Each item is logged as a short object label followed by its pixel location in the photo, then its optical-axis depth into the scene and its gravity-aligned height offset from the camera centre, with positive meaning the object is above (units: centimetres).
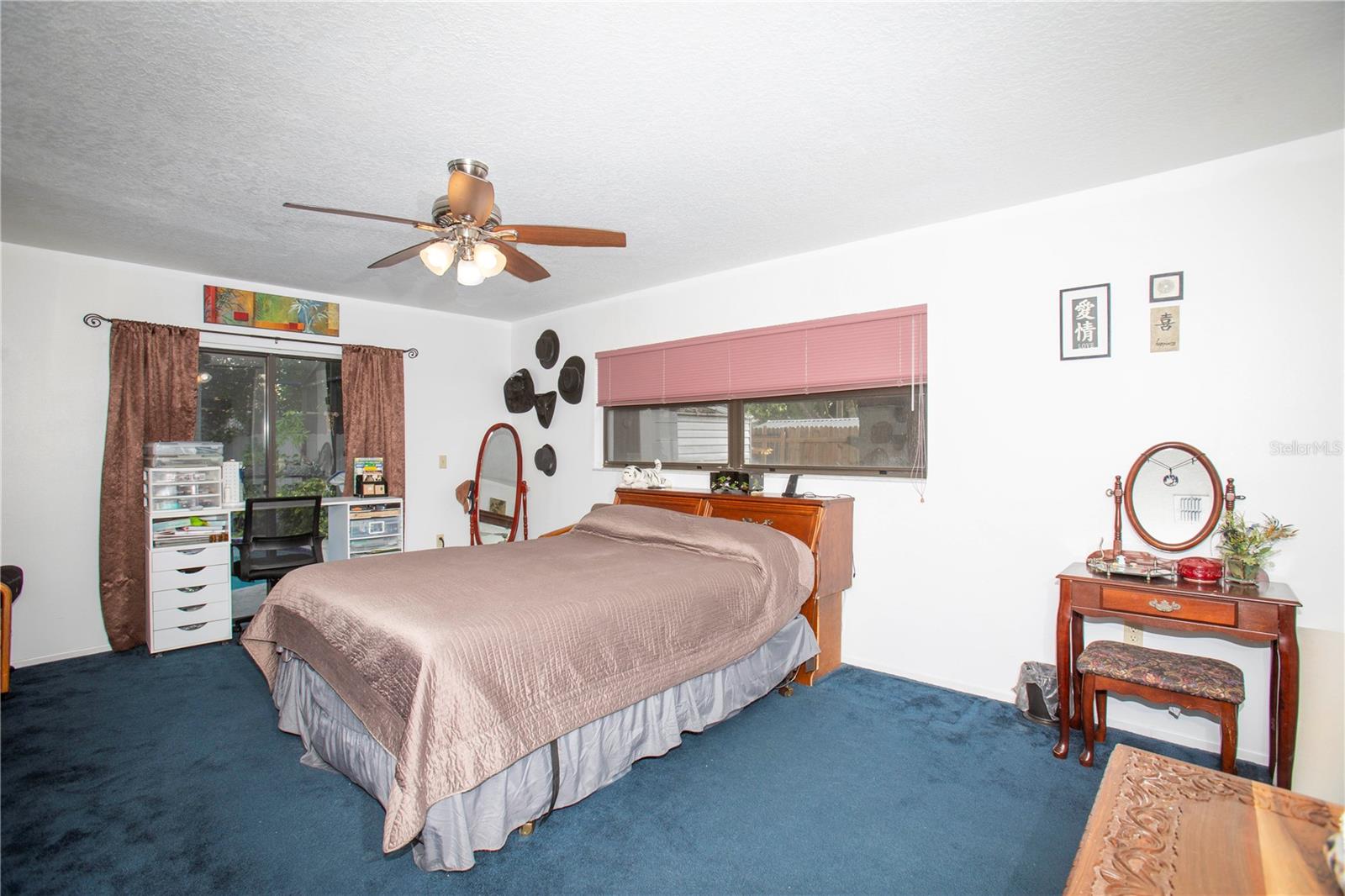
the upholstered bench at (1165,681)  216 -89
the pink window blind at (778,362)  342 +52
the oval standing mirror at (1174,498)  258 -24
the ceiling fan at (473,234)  201 +79
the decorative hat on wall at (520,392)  562 +46
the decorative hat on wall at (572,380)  517 +52
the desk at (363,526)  471 -68
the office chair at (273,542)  392 -69
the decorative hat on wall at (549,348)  543 +83
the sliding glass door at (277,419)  450 +17
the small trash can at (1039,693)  280 -118
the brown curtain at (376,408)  486 +27
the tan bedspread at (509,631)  176 -69
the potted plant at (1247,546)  231 -41
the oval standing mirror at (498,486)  562 -43
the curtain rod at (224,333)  385 +77
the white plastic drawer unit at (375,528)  479 -70
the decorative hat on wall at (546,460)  543 -17
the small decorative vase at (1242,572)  231 -50
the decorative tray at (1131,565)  243 -52
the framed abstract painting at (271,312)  436 +97
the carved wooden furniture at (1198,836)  120 -87
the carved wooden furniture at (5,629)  284 -88
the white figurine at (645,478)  431 -27
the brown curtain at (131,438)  386 +2
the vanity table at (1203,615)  211 -66
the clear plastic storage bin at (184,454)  392 -8
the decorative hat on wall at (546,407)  544 +31
